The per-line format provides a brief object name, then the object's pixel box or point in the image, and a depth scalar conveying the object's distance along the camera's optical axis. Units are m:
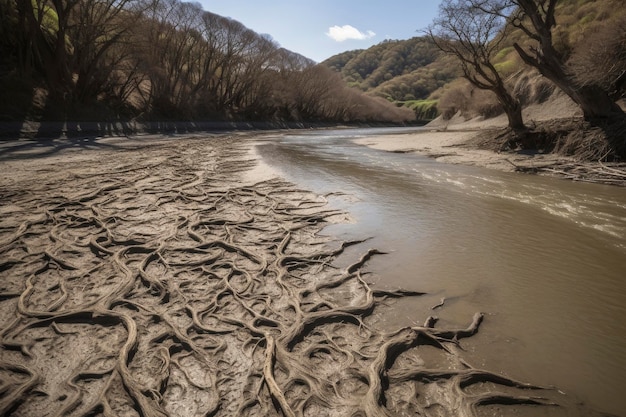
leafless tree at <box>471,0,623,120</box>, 12.77
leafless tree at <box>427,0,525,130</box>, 16.72
